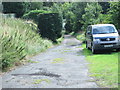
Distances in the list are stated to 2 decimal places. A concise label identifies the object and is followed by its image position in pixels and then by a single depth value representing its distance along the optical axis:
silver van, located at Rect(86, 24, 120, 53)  12.03
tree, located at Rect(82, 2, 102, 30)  24.42
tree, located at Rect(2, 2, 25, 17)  36.45
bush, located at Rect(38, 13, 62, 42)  23.60
